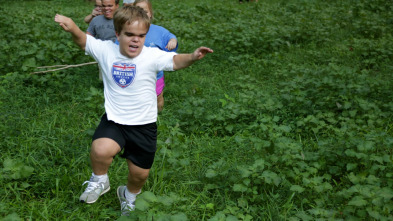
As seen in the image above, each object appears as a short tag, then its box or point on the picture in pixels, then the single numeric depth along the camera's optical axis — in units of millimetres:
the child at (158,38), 4047
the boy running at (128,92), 2596
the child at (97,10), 5022
